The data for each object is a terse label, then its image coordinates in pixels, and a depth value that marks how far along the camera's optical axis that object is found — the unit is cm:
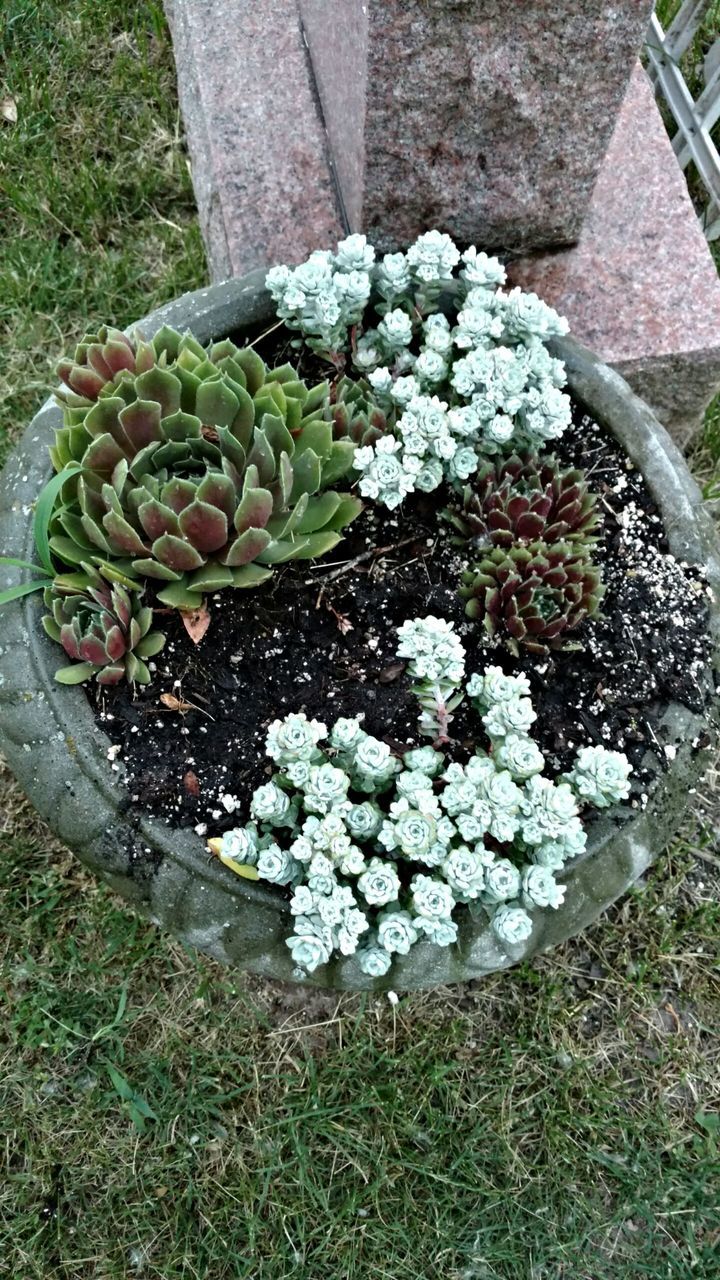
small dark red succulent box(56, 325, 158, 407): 61
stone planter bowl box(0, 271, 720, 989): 58
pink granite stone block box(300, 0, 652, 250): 61
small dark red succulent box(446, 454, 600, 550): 64
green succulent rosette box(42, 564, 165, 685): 58
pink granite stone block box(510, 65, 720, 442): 82
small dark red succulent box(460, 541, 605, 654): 62
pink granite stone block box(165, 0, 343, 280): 81
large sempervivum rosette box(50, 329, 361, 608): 58
